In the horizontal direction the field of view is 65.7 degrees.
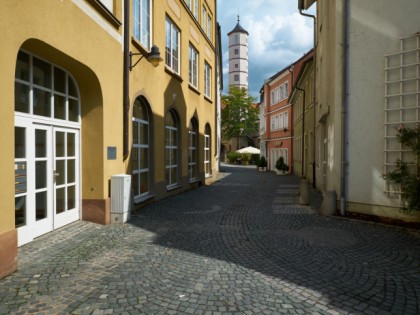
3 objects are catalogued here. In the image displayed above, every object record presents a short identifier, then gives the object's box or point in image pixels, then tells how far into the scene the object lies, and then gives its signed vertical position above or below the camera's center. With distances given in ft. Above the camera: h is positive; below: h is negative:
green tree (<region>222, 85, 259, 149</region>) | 164.14 +20.89
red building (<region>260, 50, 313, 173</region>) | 90.33 +12.36
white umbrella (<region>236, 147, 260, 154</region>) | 131.22 +1.97
